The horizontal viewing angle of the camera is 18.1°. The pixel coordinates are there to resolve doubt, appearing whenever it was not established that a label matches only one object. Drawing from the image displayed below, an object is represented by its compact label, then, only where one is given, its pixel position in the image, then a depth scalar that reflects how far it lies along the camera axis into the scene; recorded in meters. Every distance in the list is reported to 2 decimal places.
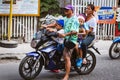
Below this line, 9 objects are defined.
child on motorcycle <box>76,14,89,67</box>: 8.95
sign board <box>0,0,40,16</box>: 13.35
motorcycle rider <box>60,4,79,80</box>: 8.34
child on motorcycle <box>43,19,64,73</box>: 8.48
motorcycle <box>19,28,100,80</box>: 8.34
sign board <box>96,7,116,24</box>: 14.62
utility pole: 12.91
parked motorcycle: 11.60
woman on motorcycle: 9.23
